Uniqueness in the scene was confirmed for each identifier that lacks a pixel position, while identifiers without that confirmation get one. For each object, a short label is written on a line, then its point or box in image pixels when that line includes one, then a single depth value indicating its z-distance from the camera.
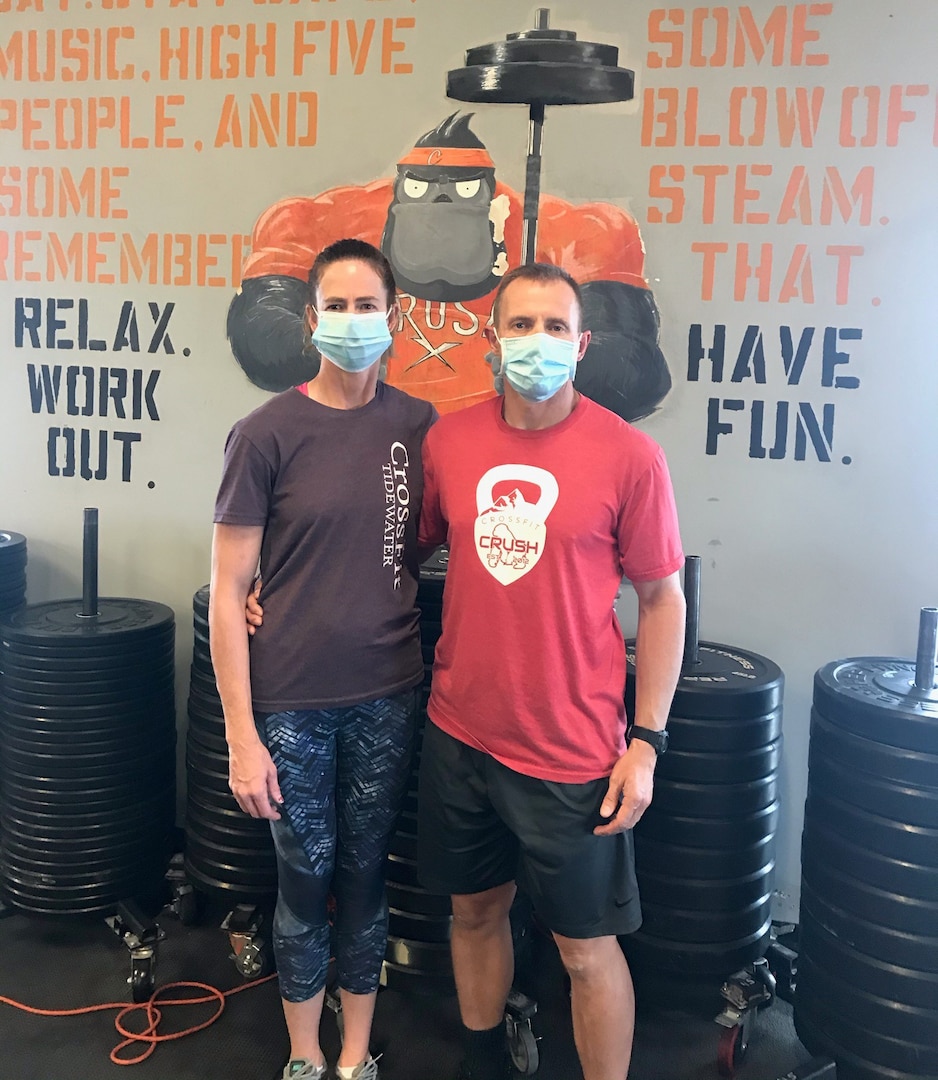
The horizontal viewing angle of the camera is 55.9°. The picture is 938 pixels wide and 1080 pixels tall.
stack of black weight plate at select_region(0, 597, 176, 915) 2.17
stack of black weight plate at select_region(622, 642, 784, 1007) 1.83
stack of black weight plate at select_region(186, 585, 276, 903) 2.18
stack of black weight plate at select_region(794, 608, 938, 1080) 1.61
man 1.43
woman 1.49
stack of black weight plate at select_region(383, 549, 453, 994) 2.01
